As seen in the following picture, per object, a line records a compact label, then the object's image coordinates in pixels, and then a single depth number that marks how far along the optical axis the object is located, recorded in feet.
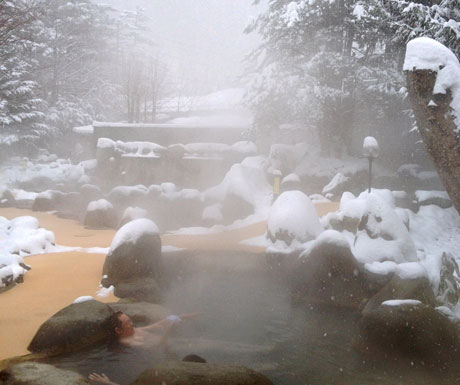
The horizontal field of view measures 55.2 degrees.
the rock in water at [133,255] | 26.94
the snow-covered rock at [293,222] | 33.27
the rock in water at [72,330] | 18.37
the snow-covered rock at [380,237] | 27.55
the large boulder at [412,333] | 18.10
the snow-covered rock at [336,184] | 53.72
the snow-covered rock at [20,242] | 27.48
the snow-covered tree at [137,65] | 103.06
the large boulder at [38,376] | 14.12
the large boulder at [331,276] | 24.35
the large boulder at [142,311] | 21.26
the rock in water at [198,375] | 14.01
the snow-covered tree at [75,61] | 93.25
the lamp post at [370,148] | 35.42
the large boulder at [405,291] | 21.94
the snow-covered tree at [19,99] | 70.74
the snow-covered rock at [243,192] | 49.03
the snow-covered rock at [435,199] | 44.48
